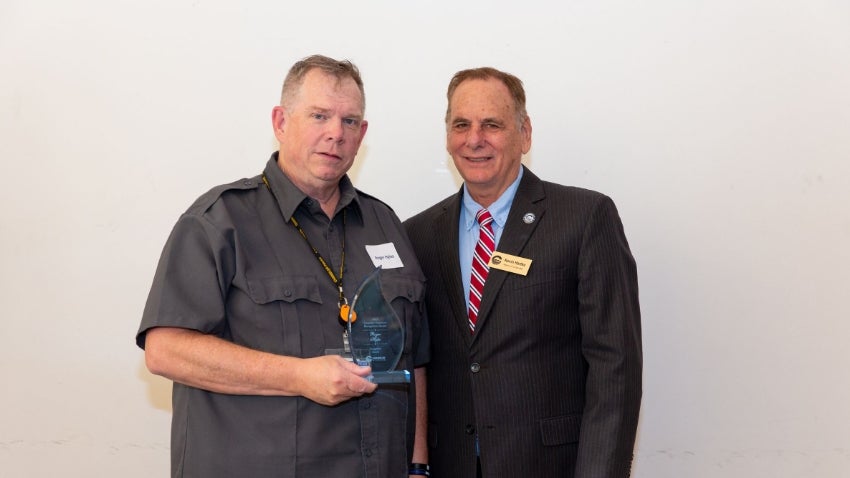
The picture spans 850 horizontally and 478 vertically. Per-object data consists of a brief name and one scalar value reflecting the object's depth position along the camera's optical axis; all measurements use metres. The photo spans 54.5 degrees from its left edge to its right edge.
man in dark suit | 2.44
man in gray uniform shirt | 2.05
